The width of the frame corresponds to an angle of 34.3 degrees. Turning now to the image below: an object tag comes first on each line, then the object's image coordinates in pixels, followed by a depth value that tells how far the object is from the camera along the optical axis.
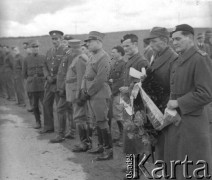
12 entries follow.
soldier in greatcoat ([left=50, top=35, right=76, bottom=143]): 7.10
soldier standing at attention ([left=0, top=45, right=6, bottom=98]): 13.61
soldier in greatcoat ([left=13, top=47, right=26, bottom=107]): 12.69
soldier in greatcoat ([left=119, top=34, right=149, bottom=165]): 4.64
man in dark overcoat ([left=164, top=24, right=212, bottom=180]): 3.37
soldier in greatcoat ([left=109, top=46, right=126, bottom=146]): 7.40
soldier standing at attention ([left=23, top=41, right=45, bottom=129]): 8.49
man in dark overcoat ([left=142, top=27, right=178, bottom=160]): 3.90
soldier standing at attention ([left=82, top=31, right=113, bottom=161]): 5.66
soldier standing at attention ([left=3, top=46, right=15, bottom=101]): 13.44
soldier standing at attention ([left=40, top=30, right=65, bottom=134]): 7.51
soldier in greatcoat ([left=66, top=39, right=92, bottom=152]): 6.43
